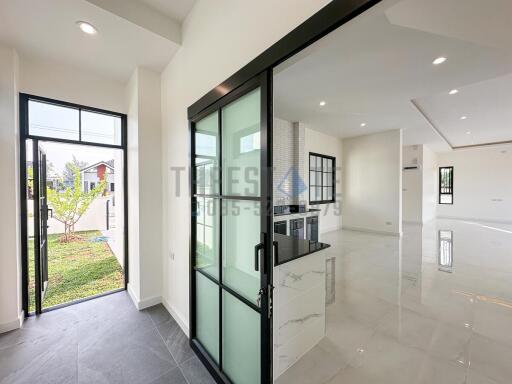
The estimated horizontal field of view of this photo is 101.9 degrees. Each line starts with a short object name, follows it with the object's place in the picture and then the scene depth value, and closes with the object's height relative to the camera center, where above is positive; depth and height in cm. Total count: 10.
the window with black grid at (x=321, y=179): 671 +38
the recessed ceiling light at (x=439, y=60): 294 +186
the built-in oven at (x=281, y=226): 422 -76
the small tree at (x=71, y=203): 511 -32
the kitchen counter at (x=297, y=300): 164 -96
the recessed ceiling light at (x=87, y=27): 205 +165
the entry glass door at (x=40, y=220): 271 -40
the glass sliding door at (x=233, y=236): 131 -37
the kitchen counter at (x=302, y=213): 429 -54
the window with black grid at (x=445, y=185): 1024 +21
